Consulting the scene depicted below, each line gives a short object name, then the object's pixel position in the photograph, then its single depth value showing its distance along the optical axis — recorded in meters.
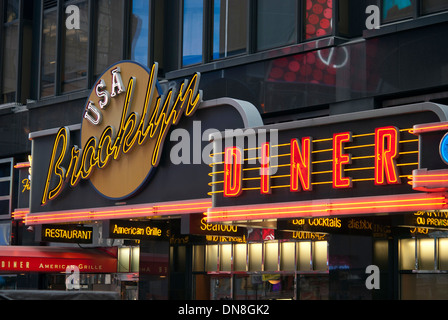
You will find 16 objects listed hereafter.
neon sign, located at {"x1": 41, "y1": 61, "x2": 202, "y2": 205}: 20.66
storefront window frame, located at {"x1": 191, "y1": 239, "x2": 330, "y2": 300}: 21.14
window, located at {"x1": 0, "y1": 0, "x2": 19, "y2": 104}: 29.44
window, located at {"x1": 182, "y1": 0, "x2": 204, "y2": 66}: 23.05
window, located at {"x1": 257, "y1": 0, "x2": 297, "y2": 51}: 20.77
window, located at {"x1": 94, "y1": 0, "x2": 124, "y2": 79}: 25.50
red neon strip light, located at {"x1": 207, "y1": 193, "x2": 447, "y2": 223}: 15.09
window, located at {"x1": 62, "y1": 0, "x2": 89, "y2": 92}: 26.56
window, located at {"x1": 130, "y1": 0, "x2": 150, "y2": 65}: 24.50
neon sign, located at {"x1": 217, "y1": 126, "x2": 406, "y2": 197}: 15.66
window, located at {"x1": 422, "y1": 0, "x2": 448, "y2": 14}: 17.88
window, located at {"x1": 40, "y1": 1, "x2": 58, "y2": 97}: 27.69
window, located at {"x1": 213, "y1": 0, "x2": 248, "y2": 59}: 21.95
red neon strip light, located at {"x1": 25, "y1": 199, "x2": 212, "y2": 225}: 19.70
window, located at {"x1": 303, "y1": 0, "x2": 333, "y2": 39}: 19.95
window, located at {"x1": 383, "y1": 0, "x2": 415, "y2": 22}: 18.53
